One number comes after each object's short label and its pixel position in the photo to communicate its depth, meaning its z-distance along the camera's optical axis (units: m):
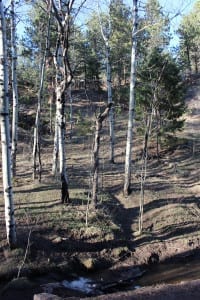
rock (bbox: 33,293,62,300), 6.60
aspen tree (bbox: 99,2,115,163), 23.03
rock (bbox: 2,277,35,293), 9.24
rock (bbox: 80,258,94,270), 11.17
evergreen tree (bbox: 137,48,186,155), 23.77
